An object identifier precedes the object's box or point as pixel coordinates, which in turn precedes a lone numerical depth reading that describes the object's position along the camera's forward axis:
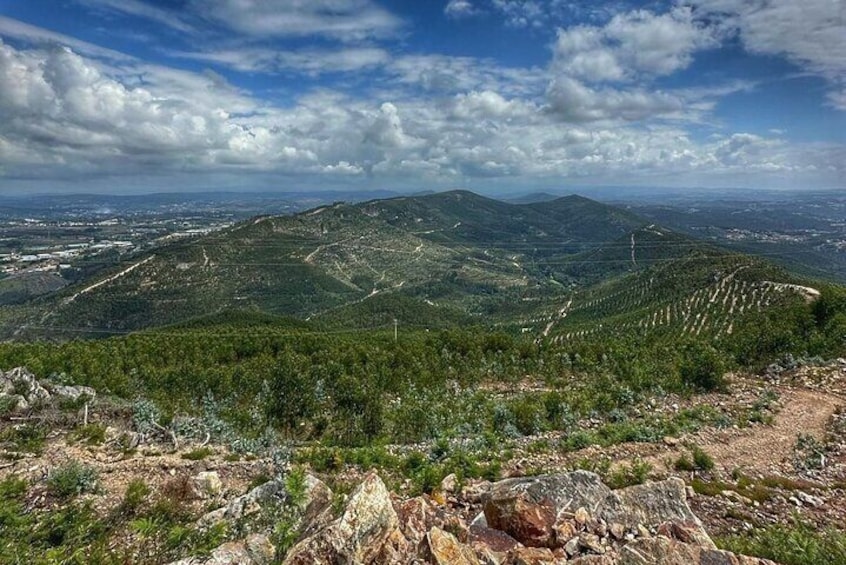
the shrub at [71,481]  12.09
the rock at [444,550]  7.37
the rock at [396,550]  7.57
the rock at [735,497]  12.81
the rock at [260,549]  8.26
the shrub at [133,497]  11.45
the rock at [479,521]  9.83
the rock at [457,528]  9.02
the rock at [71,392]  21.88
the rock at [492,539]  8.90
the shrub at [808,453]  15.50
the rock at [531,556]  7.71
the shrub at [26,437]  15.08
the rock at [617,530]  9.09
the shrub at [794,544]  8.56
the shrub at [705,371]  25.94
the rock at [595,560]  7.56
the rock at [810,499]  12.72
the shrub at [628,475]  13.85
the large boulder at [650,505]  10.06
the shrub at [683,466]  15.20
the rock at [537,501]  9.10
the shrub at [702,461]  15.16
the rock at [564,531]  8.71
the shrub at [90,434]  16.14
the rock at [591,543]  8.38
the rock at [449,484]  12.78
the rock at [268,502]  10.47
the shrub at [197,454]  15.34
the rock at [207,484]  12.73
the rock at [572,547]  8.33
